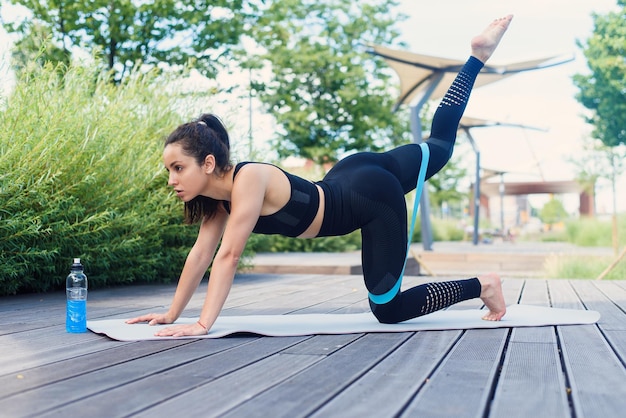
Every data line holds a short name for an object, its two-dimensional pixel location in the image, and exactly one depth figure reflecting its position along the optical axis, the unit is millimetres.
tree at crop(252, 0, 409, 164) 19234
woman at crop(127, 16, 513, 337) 2906
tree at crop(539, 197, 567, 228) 38312
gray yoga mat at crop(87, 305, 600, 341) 3025
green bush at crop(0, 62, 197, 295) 4504
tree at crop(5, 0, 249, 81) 11961
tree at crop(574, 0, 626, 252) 20766
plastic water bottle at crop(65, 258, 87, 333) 3041
